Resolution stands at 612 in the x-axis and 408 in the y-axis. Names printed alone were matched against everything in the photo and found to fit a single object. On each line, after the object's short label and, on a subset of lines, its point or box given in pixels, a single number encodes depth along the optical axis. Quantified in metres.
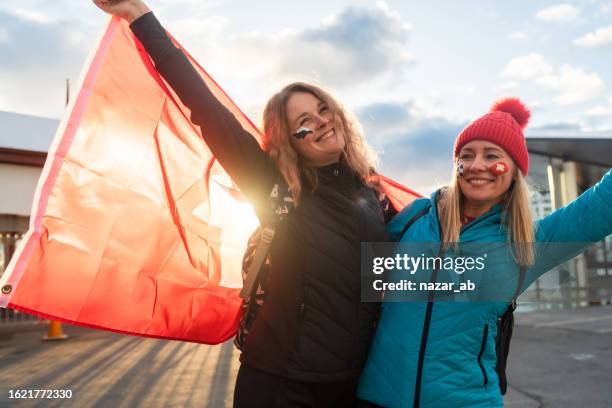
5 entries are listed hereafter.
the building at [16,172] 13.70
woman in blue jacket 1.98
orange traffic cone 11.41
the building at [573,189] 14.32
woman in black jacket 2.06
